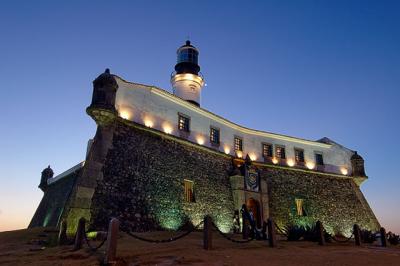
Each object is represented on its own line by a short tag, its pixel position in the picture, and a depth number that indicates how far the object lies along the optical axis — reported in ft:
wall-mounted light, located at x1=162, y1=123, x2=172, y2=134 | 61.54
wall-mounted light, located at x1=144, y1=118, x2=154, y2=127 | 58.37
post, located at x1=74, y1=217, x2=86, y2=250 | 31.01
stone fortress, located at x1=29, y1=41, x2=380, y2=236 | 48.52
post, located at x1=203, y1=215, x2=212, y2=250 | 29.74
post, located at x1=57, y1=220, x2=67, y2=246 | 37.29
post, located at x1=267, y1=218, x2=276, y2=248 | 35.07
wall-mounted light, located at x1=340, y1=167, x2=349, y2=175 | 89.56
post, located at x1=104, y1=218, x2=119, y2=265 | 22.71
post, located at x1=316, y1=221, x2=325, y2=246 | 40.86
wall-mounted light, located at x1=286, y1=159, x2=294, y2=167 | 83.87
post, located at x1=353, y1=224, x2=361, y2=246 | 45.32
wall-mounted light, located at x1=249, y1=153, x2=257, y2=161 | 78.86
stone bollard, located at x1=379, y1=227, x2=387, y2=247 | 48.33
